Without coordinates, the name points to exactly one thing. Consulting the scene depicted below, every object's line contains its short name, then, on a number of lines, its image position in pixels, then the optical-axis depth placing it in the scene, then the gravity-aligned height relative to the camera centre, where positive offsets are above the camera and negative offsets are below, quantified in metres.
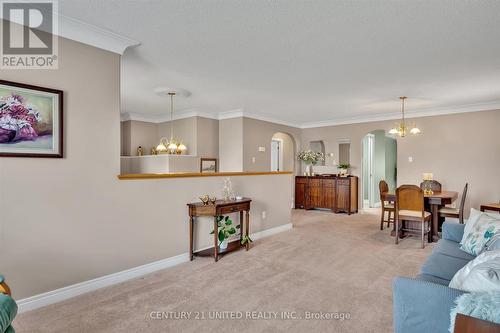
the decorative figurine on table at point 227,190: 4.03 -0.36
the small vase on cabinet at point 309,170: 7.89 -0.12
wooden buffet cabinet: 6.98 -0.71
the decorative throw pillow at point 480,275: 1.26 -0.53
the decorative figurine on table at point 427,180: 5.43 -0.28
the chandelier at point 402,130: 5.21 +0.69
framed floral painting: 2.22 +0.37
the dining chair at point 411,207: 4.14 -0.62
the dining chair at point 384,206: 5.20 -0.78
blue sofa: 1.36 -0.71
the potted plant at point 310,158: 7.86 +0.22
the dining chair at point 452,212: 4.33 -0.75
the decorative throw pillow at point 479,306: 1.12 -0.59
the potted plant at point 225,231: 3.70 -0.90
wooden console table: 3.48 -0.59
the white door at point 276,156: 8.41 +0.29
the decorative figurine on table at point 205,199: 3.57 -0.43
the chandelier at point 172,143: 5.16 +0.45
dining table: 4.32 -0.57
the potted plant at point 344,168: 7.28 -0.06
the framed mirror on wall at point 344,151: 7.58 +0.41
